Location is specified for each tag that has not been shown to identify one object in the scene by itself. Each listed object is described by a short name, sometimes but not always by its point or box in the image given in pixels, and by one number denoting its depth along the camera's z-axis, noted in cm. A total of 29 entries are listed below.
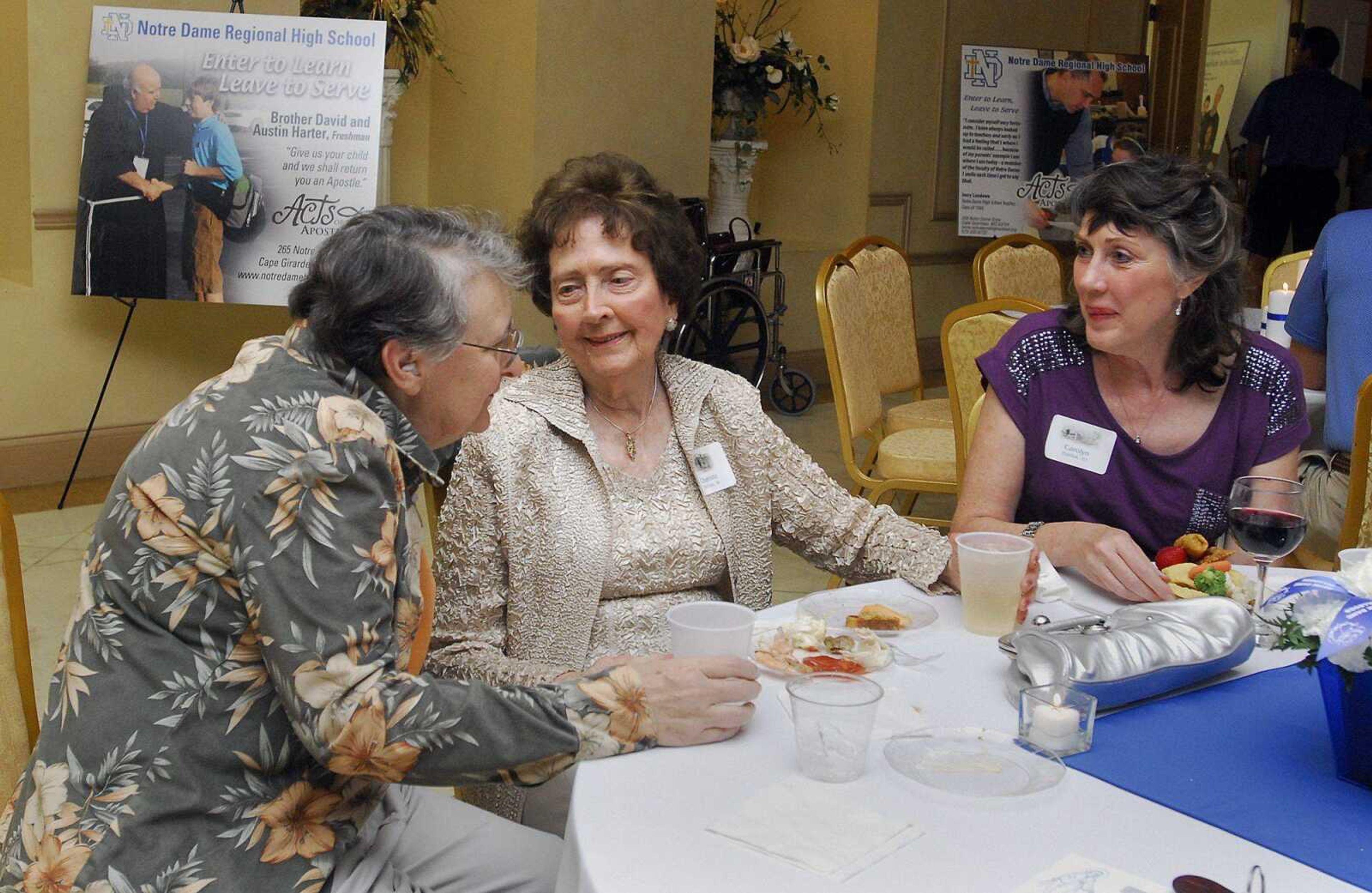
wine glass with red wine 170
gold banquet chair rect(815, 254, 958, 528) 375
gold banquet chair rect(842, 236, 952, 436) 422
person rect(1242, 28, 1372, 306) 898
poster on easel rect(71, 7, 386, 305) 479
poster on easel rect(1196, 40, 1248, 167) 1191
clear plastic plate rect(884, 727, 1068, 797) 129
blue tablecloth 120
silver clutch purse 145
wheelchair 673
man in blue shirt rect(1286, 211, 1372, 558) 324
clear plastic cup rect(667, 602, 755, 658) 150
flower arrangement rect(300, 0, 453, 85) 555
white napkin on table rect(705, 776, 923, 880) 115
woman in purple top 224
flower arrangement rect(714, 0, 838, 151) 714
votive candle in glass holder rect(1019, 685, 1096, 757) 135
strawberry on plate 193
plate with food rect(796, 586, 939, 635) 172
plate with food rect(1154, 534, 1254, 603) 182
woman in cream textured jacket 200
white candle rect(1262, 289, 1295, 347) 371
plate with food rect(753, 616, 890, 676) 158
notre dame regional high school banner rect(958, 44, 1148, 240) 814
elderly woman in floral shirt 127
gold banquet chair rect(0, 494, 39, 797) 150
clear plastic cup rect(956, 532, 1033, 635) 167
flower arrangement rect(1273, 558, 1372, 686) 124
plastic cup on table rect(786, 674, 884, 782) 128
